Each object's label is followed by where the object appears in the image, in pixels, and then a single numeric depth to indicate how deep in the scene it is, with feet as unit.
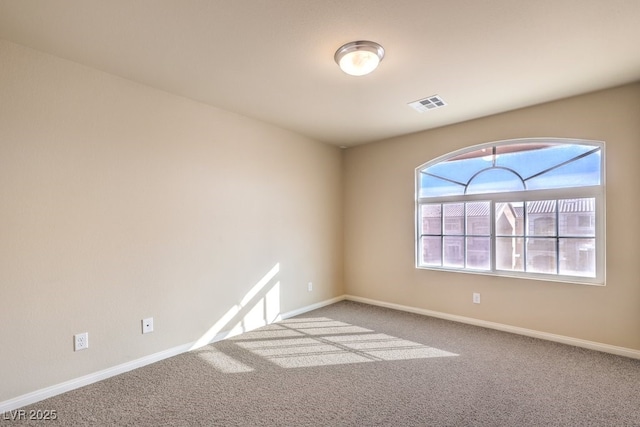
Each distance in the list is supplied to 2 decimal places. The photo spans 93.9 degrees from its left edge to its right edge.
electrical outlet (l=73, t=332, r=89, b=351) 7.61
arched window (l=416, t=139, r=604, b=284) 10.15
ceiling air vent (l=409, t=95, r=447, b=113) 10.17
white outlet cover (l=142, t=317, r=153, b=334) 8.83
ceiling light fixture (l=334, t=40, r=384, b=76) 6.95
